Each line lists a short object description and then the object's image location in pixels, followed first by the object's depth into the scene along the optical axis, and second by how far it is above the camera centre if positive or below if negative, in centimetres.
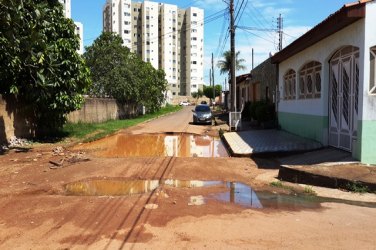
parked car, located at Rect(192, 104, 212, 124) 3061 -128
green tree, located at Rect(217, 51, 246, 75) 6347 +571
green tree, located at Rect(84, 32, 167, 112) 3462 +266
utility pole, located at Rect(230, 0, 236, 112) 2464 +278
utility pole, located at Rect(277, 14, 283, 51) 4888 +824
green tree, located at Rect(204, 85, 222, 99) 10228 +203
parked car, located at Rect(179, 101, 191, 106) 10038 -101
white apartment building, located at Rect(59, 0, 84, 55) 6504 +1542
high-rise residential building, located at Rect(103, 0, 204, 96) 11681 +1963
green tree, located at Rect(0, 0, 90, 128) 1367 +131
